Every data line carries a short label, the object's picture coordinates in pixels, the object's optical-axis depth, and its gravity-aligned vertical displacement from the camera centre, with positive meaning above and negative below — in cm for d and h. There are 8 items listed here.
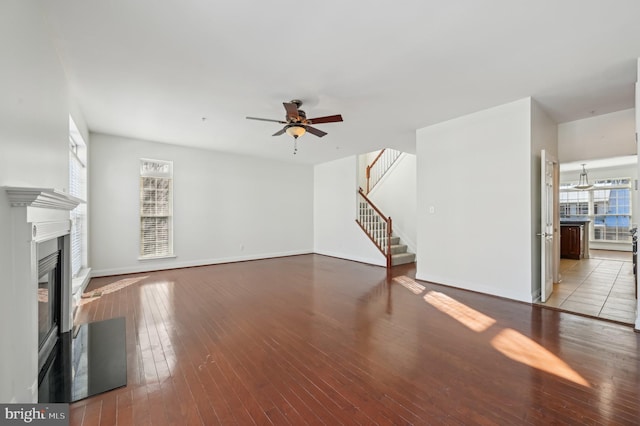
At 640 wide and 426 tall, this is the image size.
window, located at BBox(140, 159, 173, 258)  601 +13
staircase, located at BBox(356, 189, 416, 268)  661 -55
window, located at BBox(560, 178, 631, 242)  880 +20
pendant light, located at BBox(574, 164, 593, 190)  871 +104
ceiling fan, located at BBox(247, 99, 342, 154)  355 +127
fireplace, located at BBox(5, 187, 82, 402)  164 -36
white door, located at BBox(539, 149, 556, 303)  387 -19
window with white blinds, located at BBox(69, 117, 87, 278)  429 +39
